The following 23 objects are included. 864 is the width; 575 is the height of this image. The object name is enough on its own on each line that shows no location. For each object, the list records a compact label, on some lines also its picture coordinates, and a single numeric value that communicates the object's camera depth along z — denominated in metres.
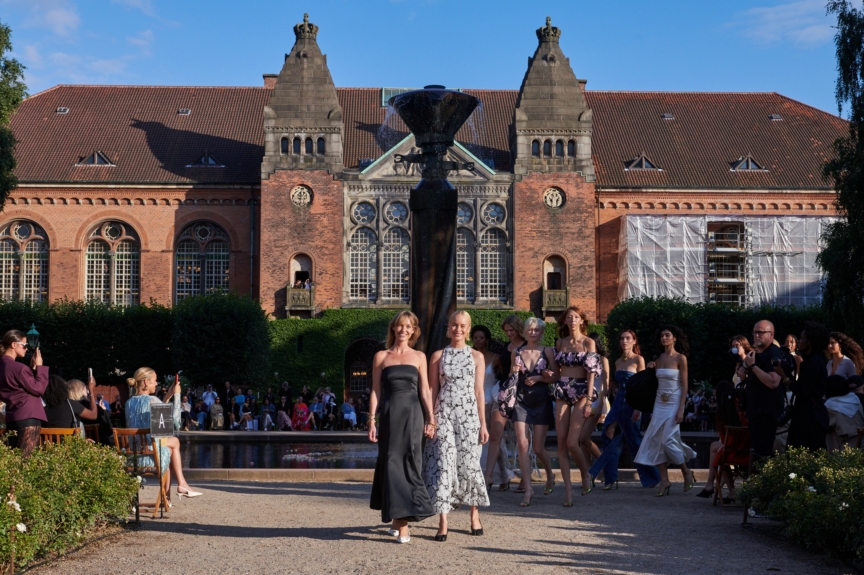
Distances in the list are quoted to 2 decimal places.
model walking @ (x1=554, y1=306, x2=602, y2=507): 11.41
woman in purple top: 10.01
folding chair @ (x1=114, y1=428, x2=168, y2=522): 10.15
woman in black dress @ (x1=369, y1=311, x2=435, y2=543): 8.49
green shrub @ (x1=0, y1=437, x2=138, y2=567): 7.29
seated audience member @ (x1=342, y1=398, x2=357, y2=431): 32.88
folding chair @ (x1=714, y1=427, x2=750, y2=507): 10.98
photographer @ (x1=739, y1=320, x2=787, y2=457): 10.36
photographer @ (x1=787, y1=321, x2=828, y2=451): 10.23
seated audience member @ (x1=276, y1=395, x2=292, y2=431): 31.17
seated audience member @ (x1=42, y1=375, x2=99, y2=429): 11.15
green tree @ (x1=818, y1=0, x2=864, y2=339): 26.23
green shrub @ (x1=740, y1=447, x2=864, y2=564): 7.88
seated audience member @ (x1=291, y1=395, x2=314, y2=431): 31.64
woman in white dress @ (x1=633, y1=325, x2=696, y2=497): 11.93
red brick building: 44.16
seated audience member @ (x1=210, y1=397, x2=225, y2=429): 32.53
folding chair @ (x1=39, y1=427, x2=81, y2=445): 10.33
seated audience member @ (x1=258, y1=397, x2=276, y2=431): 31.83
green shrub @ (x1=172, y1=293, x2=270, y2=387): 37.53
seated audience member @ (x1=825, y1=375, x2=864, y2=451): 11.12
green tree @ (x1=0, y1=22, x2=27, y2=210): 30.75
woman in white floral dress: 8.93
